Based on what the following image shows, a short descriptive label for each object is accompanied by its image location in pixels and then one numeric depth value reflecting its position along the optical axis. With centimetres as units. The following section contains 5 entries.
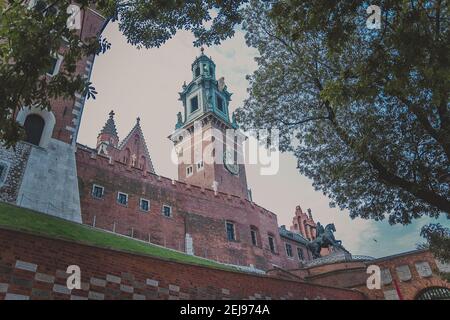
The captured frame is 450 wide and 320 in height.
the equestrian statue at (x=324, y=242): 2818
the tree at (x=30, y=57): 606
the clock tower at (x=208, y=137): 4406
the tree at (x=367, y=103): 674
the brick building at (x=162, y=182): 1831
